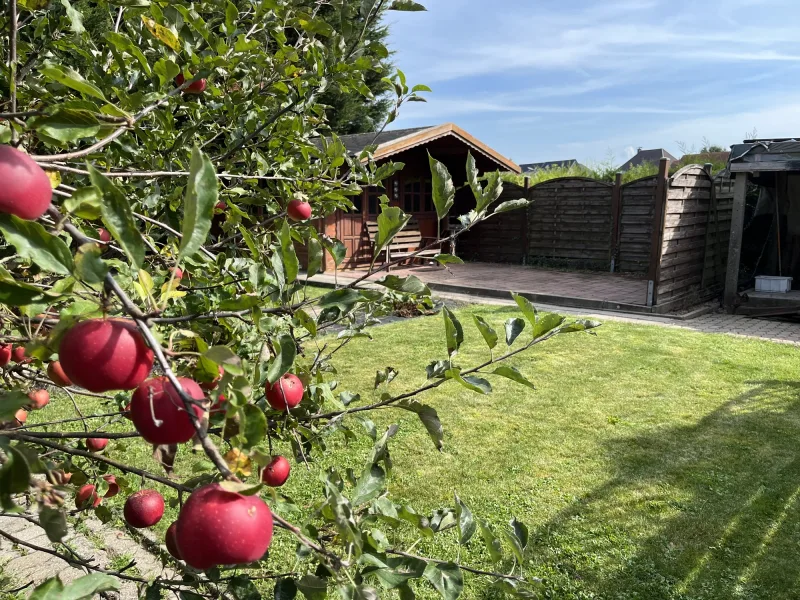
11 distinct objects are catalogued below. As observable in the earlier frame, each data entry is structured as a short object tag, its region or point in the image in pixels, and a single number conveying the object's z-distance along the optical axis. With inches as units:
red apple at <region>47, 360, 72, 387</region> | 53.2
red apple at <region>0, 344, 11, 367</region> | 62.2
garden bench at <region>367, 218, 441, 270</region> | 544.1
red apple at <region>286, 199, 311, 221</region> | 84.3
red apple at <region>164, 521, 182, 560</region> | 44.6
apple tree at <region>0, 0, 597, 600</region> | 25.4
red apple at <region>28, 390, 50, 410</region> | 82.5
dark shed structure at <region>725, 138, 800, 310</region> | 336.5
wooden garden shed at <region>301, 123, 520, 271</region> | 512.7
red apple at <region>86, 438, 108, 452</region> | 78.3
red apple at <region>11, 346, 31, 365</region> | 74.7
